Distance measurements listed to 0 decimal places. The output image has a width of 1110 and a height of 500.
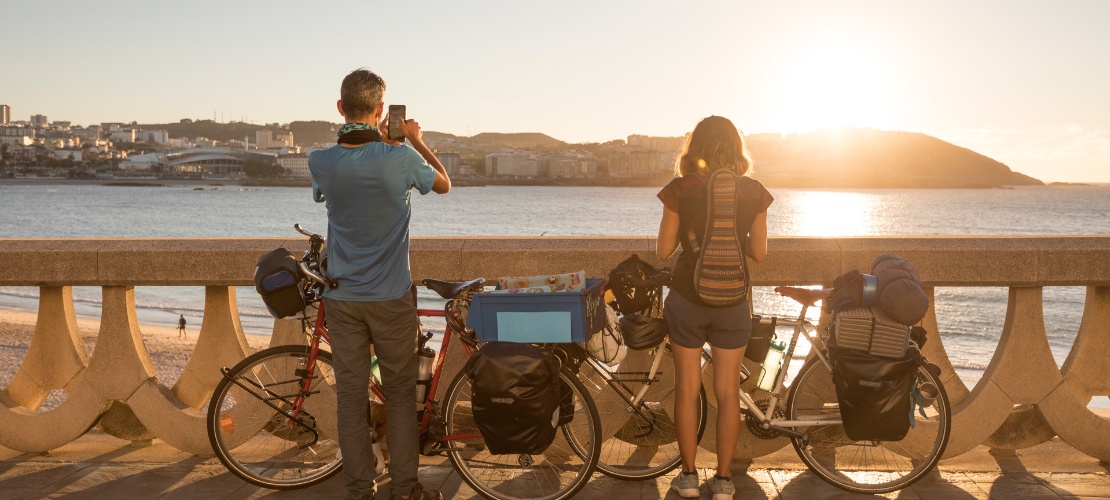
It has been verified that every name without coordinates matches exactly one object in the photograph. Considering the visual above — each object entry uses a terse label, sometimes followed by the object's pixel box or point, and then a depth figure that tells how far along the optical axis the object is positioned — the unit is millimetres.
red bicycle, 4582
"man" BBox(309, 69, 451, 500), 3984
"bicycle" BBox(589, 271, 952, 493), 4793
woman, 4270
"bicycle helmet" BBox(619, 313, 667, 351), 4574
